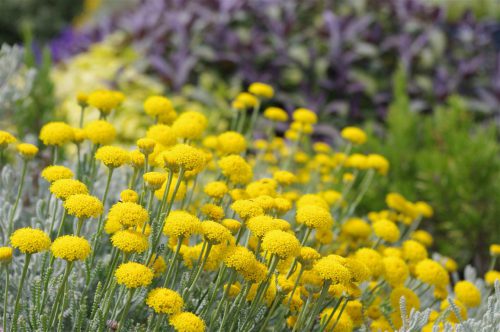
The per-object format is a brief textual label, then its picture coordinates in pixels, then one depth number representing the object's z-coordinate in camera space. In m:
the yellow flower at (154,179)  0.65
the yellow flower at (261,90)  0.83
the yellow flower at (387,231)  0.75
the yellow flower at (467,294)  0.74
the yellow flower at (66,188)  0.64
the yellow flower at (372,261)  0.71
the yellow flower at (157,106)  0.75
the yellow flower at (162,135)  0.71
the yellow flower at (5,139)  0.70
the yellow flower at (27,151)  0.70
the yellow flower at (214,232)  0.63
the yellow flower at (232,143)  0.75
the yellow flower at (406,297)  0.72
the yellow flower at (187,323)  0.61
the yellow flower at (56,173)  0.67
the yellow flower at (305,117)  0.83
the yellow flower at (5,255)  0.62
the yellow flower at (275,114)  0.84
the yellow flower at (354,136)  0.84
